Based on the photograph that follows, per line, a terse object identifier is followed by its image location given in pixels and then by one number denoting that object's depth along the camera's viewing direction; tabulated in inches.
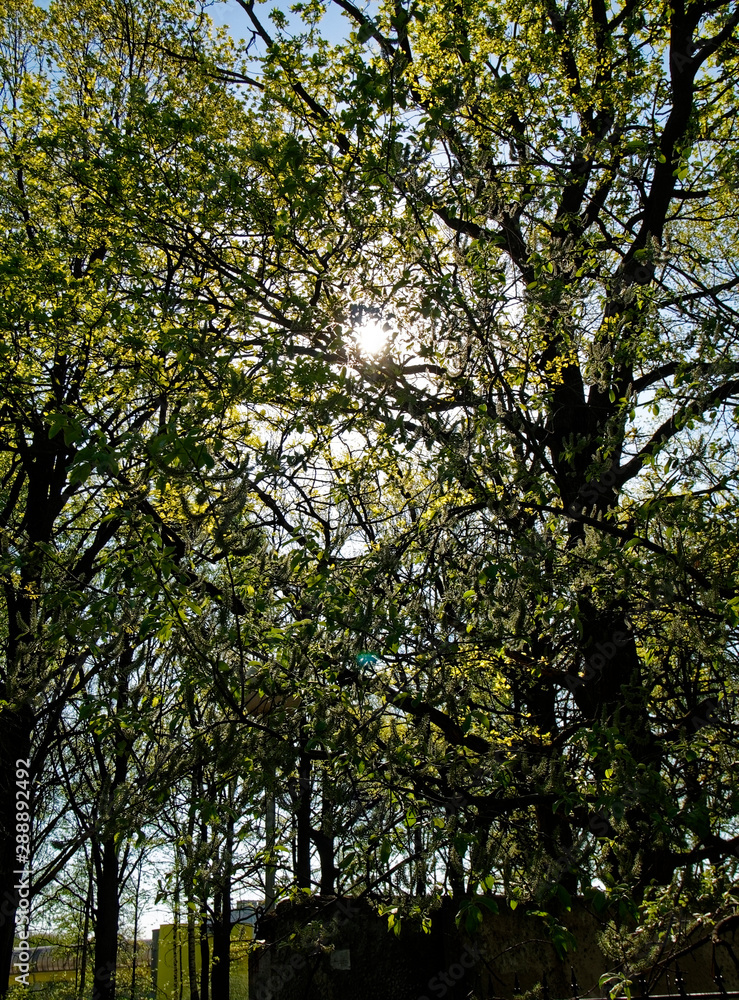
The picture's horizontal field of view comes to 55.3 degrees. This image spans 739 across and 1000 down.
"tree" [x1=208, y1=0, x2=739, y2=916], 137.5
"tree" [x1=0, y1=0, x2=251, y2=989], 136.3
